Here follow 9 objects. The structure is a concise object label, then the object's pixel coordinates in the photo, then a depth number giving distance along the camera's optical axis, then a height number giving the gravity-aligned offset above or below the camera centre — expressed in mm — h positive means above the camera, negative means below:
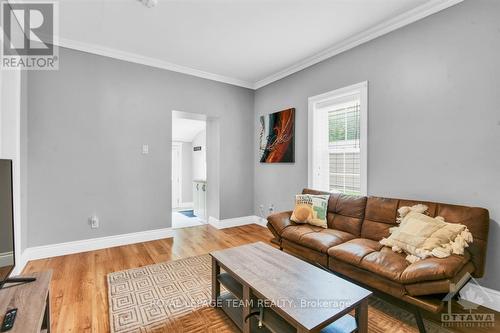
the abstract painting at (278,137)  4023 +483
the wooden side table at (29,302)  1102 -745
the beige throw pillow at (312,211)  2990 -604
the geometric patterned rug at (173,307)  1807 -1236
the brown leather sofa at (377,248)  1690 -794
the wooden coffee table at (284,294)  1309 -801
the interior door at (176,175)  6941 -343
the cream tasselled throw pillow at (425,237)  1885 -616
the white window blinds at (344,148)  3198 +228
